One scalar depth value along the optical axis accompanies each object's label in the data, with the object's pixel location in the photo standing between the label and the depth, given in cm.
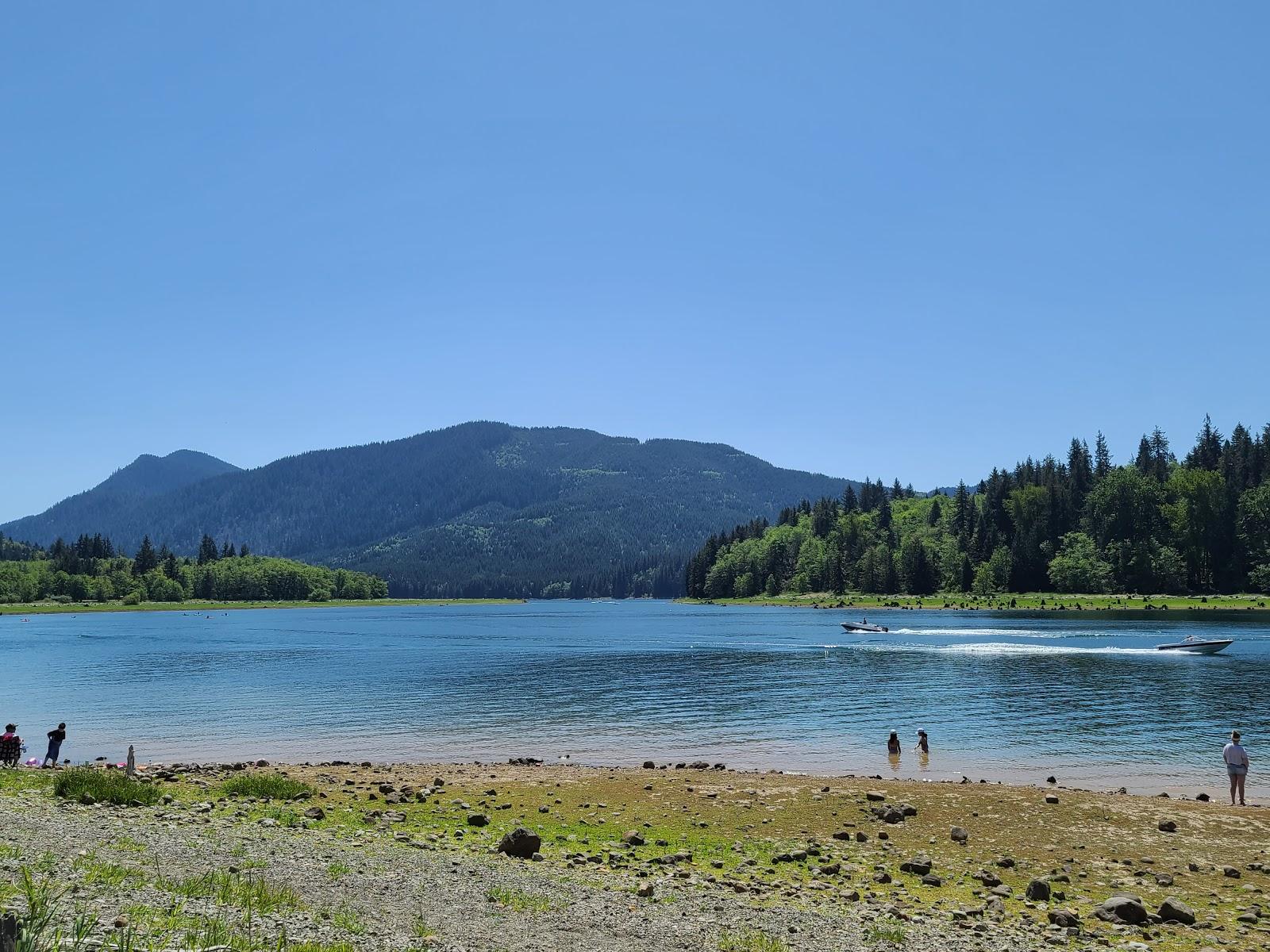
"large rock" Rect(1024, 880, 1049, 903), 1792
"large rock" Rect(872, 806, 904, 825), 2520
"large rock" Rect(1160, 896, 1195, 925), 1647
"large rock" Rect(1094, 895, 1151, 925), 1645
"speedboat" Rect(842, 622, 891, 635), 13175
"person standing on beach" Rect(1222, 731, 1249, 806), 2900
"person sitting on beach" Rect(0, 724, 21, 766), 3553
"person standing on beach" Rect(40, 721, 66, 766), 3597
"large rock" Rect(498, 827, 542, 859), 2050
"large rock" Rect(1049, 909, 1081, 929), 1617
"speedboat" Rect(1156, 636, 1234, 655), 8769
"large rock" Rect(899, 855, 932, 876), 1988
